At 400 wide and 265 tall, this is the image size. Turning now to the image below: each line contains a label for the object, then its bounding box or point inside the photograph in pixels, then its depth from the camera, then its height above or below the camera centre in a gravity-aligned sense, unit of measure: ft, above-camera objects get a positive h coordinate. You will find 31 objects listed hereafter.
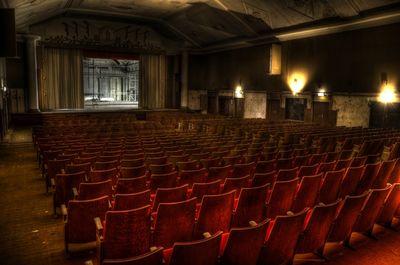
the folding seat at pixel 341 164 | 18.05 -3.22
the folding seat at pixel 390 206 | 12.06 -3.75
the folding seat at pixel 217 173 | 16.67 -3.46
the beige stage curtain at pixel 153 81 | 74.13 +5.60
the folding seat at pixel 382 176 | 16.22 -3.46
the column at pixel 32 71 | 55.67 +5.78
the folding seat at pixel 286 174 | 15.58 -3.30
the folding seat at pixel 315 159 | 20.12 -3.28
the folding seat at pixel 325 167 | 17.61 -3.30
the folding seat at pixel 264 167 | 17.89 -3.36
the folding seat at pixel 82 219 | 11.16 -3.99
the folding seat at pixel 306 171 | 16.74 -3.34
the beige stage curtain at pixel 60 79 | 62.59 +5.05
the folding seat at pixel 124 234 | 9.30 -3.81
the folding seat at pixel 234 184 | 14.84 -3.58
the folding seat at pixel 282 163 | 18.86 -3.35
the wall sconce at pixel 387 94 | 40.82 +1.67
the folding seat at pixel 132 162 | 18.88 -3.33
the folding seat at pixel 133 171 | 16.92 -3.49
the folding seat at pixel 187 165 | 18.26 -3.35
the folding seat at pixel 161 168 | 17.82 -3.49
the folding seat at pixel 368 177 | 15.93 -3.50
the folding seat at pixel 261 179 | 14.92 -3.38
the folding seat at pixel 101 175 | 15.89 -3.46
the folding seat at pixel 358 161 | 18.26 -3.12
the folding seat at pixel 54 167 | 18.31 -3.54
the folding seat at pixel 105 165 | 18.33 -3.43
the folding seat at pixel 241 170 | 17.02 -3.38
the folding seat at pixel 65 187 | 15.02 -3.83
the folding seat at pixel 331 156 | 20.73 -3.23
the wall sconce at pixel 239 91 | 66.87 +3.08
